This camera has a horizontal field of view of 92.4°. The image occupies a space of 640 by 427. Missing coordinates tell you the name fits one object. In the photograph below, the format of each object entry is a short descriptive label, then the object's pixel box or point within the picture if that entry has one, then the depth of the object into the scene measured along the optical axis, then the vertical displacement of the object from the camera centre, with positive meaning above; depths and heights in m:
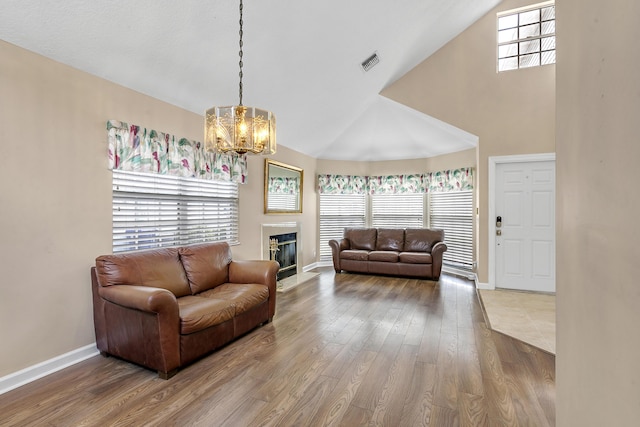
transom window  4.64 +2.74
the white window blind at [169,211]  3.02 +0.04
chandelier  2.25 +0.63
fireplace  5.07 -0.56
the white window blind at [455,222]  5.93 -0.15
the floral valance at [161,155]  2.87 +0.64
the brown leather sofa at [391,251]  5.57 -0.73
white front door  4.58 -0.17
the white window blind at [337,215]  7.04 -0.02
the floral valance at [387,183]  6.31 +0.68
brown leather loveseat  2.32 -0.80
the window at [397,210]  6.84 +0.10
